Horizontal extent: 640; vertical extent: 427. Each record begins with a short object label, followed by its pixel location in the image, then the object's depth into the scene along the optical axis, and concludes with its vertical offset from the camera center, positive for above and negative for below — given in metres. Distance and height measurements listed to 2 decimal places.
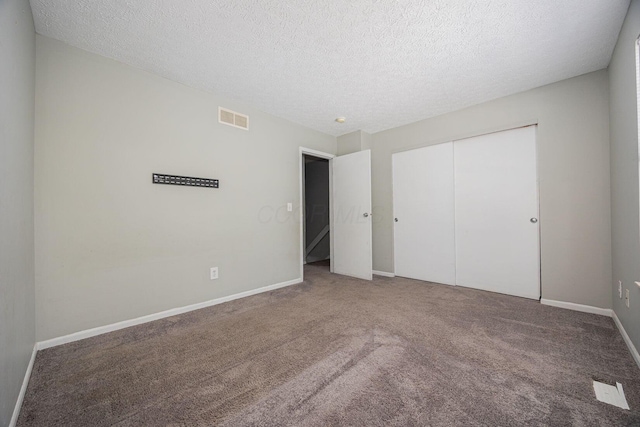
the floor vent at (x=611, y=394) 1.27 -1.01
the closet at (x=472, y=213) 2.88 -0.02
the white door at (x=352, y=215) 3.82 -0.03
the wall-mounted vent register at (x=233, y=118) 2.90 +1.18
